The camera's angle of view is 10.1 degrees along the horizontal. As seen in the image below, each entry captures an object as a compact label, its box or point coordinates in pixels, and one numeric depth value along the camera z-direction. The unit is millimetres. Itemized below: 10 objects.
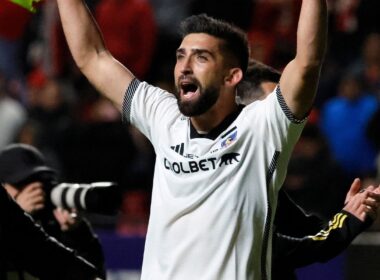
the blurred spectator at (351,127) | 16788
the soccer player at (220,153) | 7300
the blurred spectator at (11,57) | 20294
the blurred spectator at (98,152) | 17152
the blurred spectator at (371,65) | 17208
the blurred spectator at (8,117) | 18316
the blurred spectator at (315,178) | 15554
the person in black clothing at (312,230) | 7889
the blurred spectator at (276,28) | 18415
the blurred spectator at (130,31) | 18667
